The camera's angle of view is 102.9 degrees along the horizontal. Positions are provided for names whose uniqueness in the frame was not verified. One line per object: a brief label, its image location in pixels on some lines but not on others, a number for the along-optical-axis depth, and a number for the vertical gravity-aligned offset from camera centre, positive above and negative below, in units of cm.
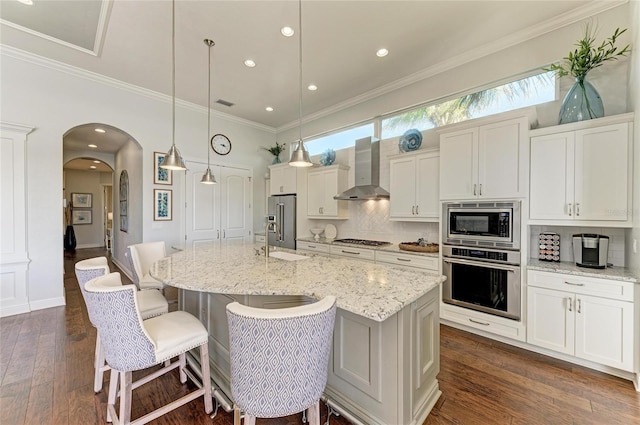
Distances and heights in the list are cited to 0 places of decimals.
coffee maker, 227 -36
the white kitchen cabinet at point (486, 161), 259 +55
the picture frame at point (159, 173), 446 +67
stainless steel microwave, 260 -15
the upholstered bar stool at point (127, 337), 135 -75
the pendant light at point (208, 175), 300 +44
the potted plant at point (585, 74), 232 +128
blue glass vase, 235 +101
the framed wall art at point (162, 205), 450 +9
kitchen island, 145 -73
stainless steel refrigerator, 520 -18
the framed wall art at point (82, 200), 905 +37
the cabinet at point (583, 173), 217 +35
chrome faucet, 253 -17
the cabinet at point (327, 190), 454 +37
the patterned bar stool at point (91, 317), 179 -77
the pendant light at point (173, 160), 253 +50
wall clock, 519 +138
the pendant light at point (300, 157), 226 +47
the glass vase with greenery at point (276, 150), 589 +140
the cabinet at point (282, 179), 521 +66
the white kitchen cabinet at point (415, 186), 332 +33
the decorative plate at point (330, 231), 485 -40
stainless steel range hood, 413 +69
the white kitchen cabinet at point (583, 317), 203 -92
